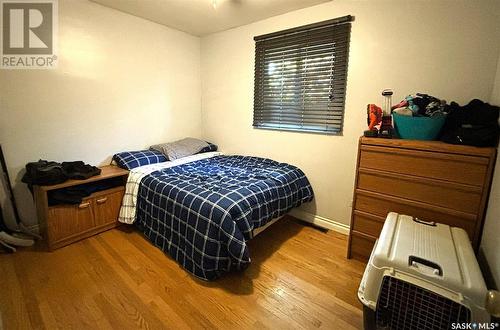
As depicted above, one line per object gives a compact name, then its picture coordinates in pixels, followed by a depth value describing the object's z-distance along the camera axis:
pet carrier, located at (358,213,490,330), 0.98
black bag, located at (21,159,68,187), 1.85
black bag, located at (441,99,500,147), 1.35
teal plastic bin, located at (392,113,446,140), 1.54
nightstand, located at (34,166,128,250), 1.92
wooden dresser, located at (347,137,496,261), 1.38
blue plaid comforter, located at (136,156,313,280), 1.61
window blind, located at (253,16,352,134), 2.18
